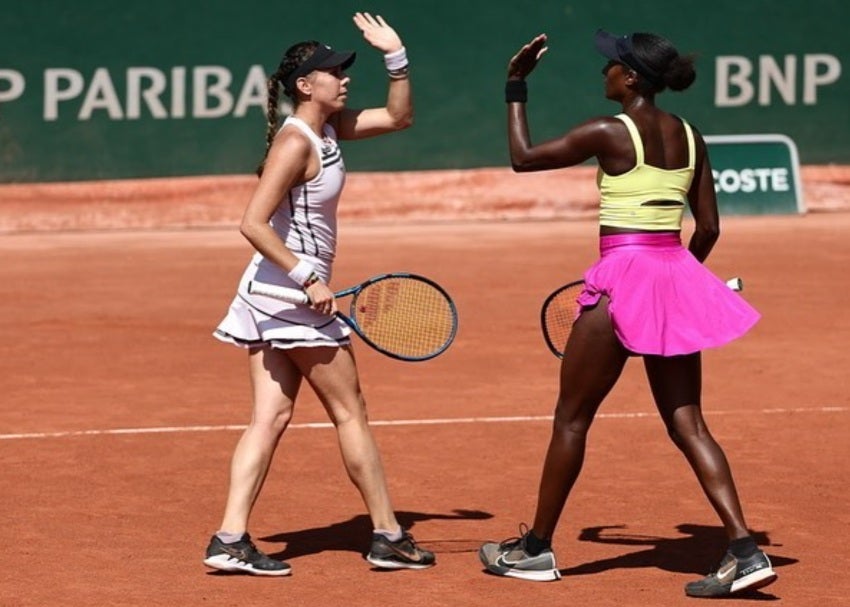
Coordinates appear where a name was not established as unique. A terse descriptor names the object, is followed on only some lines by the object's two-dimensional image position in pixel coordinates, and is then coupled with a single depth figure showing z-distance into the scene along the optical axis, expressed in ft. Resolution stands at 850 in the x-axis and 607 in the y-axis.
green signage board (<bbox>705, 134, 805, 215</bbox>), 141.69
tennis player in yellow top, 47.39
